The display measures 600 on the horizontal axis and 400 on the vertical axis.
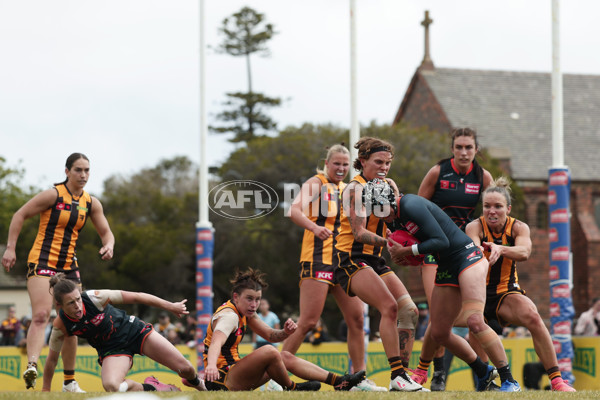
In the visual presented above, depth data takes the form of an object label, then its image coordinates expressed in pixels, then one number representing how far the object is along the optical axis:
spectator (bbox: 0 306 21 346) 22.78
